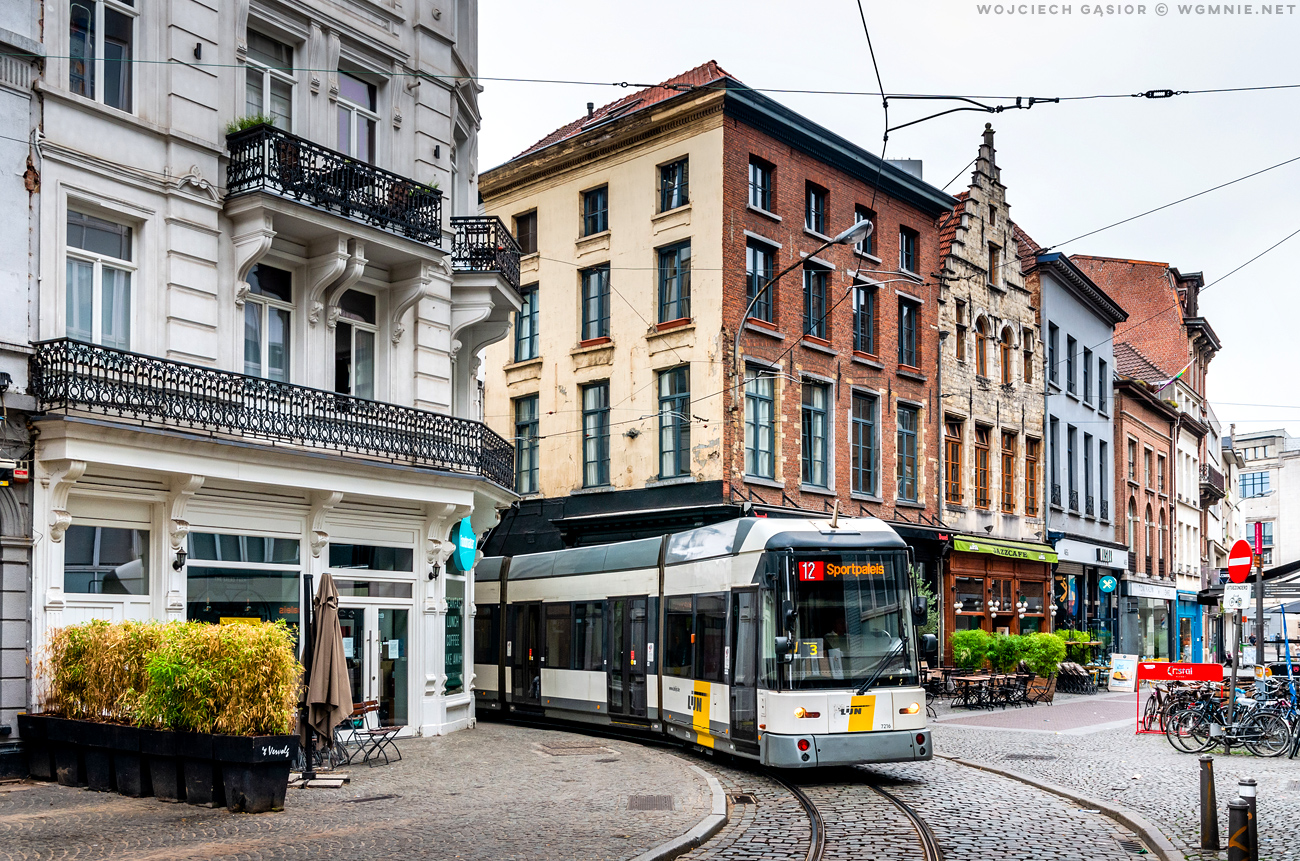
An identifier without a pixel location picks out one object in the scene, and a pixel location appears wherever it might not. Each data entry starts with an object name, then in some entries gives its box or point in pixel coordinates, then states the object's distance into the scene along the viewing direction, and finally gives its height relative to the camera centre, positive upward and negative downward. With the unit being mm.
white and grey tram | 14624 -1450
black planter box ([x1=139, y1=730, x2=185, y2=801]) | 12602 -2302
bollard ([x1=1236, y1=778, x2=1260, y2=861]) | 9562 -2049
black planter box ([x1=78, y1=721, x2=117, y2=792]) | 13312 -2359
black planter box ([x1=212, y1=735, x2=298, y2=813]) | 12000 -2237
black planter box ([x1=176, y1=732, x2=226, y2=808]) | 12289 -2323
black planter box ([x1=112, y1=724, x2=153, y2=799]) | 12922 -2386
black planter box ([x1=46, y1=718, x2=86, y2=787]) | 13750 -2382
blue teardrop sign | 20859 -327
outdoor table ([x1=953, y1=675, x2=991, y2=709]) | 27328 -3464
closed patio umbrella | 14609 -1753
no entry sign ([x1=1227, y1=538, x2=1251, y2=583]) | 18109 -530
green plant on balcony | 17766 +5435
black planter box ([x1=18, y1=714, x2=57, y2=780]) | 14297 -2413
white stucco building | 15680 +2725
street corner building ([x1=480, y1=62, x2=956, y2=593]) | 28875 +4721
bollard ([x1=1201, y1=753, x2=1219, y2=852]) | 10734 -2379
